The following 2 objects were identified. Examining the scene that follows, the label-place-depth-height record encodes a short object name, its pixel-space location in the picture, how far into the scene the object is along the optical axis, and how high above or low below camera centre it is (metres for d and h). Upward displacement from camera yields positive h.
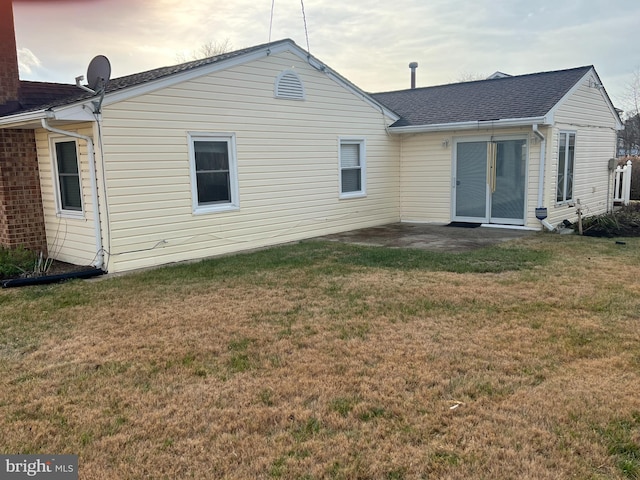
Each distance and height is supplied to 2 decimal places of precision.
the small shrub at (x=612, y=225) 10.35 -1.37
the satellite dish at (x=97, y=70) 7.54 +1.58
